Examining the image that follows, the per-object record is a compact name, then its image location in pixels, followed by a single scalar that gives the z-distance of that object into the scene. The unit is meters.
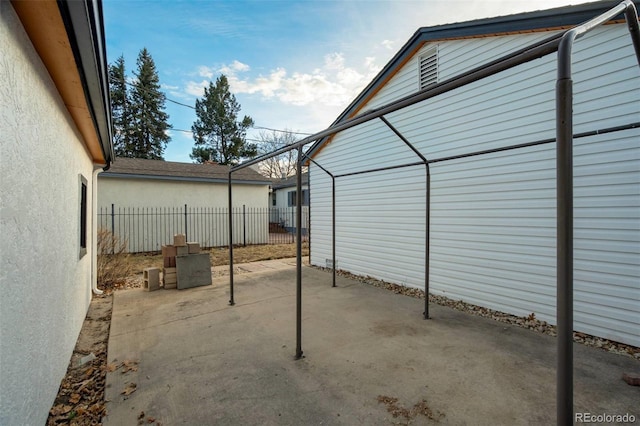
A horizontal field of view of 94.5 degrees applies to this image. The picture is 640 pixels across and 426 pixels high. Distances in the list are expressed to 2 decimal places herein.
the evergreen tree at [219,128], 22.33
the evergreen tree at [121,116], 20.35
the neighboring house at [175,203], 10.12
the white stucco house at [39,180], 1.41
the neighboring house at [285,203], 17.36
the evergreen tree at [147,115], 20.98
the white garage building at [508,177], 3.26
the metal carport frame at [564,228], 1.21
